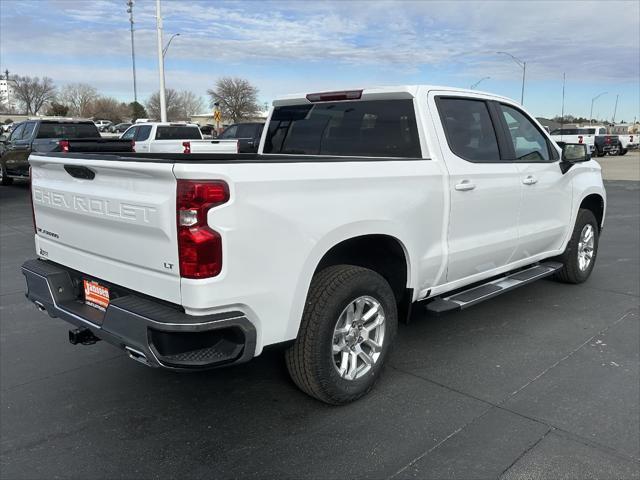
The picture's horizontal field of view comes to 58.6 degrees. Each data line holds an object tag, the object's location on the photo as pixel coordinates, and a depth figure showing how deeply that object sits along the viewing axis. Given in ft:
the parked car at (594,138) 121.19
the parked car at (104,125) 206.04
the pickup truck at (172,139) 53.11
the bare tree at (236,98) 250.78
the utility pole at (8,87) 355.27
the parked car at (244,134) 59.88
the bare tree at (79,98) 342.23
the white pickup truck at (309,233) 8.88
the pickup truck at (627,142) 131.54
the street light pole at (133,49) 189.98
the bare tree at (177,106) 319.47
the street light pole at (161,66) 95.81
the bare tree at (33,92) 349.41
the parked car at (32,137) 49.93
